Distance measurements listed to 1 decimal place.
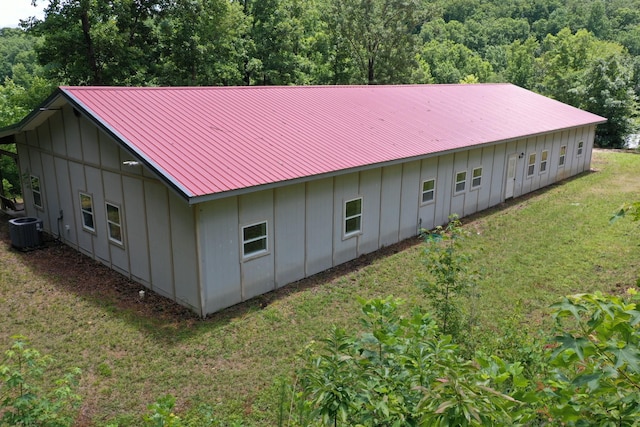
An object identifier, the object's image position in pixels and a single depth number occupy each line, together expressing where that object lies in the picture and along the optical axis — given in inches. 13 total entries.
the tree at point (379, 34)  1491.1
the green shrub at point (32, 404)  162.7
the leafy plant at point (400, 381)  106.0
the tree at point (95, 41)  950.4
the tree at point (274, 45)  1322.6
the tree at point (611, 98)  1330.0
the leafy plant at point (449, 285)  293.1
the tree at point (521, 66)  2893.7
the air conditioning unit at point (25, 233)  553.3
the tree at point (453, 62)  2800.2
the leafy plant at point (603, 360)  101.1
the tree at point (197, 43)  1099.3
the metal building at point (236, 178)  424.5
